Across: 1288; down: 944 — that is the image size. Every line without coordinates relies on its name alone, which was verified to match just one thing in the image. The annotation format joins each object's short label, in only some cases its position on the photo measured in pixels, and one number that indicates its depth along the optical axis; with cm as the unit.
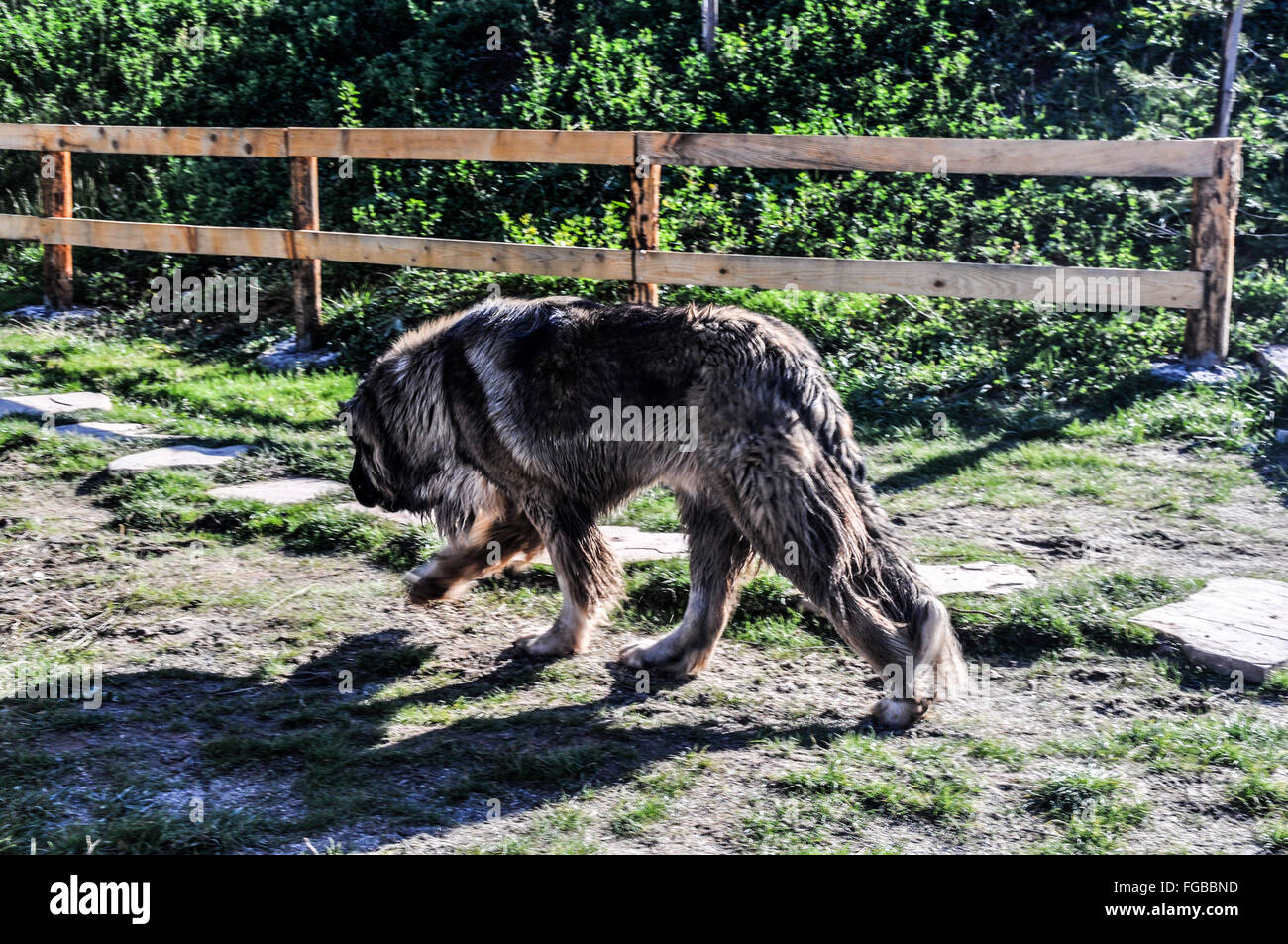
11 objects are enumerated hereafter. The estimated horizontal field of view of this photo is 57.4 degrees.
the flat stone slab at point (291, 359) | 930
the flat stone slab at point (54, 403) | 807
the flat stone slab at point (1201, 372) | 770
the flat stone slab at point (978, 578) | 529
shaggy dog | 417
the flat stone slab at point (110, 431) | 757
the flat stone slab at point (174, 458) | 695
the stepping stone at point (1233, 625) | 457
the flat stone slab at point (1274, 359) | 770
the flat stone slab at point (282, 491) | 652
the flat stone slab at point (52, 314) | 1070
